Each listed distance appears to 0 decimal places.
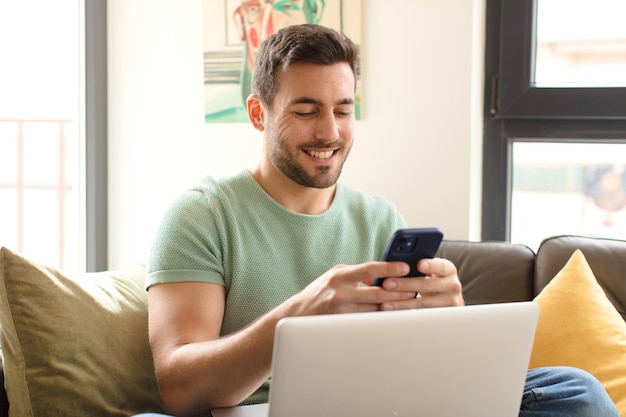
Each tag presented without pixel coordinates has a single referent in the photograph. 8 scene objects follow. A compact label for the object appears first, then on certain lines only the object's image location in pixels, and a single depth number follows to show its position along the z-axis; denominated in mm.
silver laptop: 1054
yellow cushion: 1855
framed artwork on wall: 2623
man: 1343
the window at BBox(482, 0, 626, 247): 2580
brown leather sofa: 2115
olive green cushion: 1575
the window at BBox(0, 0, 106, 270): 2758
